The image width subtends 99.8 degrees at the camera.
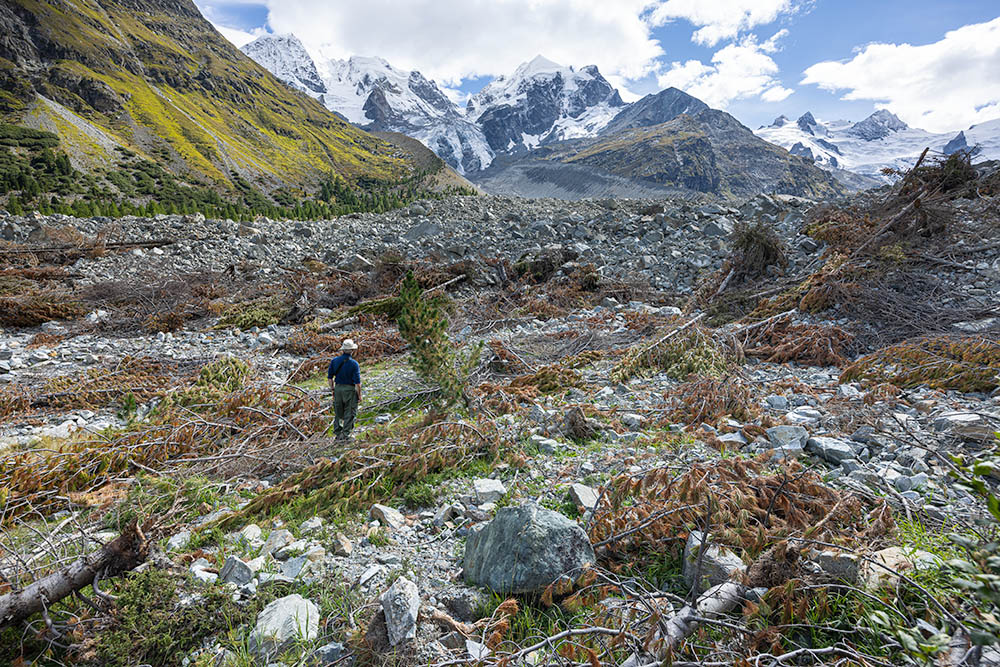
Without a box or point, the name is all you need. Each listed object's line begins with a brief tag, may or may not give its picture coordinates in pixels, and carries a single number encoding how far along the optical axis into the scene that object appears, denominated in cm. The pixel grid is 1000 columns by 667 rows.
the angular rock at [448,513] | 354
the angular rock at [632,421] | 489
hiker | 549
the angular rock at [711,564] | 242
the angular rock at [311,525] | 346
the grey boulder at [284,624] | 233
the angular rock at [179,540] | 328
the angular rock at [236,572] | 282
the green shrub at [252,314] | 1088
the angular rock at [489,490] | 372
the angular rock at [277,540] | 321
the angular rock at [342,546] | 310
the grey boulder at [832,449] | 347
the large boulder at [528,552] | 263
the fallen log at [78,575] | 242
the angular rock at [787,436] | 377
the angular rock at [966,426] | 345
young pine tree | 502
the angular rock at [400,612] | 229
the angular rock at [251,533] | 338
